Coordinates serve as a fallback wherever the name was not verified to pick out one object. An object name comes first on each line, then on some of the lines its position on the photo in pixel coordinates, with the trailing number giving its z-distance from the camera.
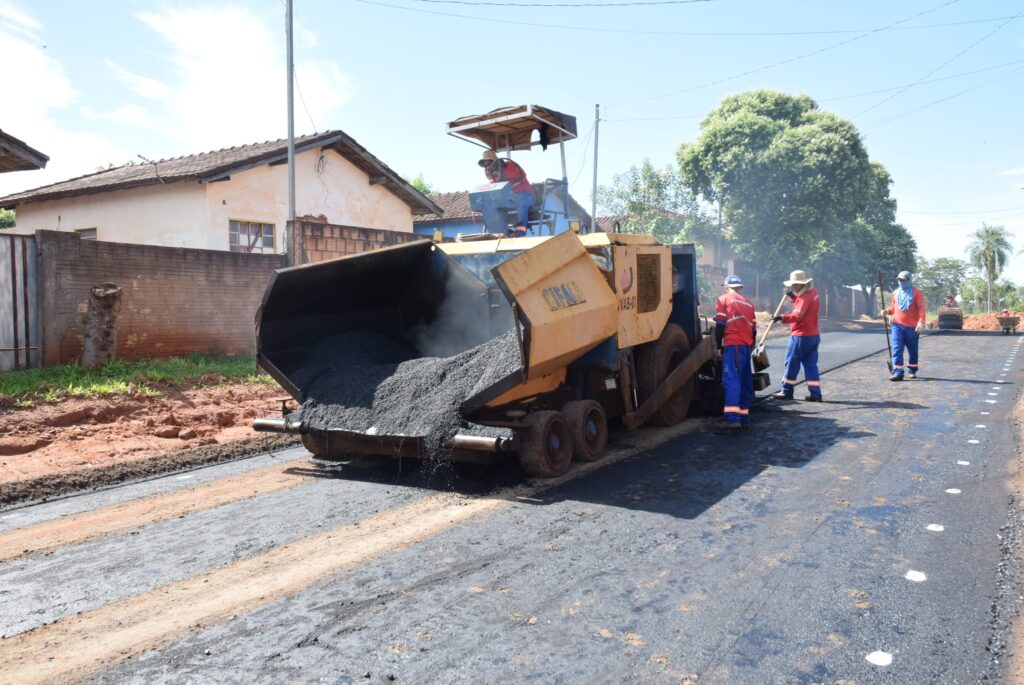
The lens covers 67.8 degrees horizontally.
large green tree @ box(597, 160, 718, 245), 29.42
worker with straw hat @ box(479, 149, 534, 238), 7.46
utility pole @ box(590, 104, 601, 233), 25.16
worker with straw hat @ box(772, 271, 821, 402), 8.91
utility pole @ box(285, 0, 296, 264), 13.66
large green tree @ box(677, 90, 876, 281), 27.64
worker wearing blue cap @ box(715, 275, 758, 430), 7.16
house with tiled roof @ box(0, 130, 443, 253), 14.74
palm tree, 45.38
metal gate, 8.73
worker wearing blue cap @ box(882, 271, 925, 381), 10.64
